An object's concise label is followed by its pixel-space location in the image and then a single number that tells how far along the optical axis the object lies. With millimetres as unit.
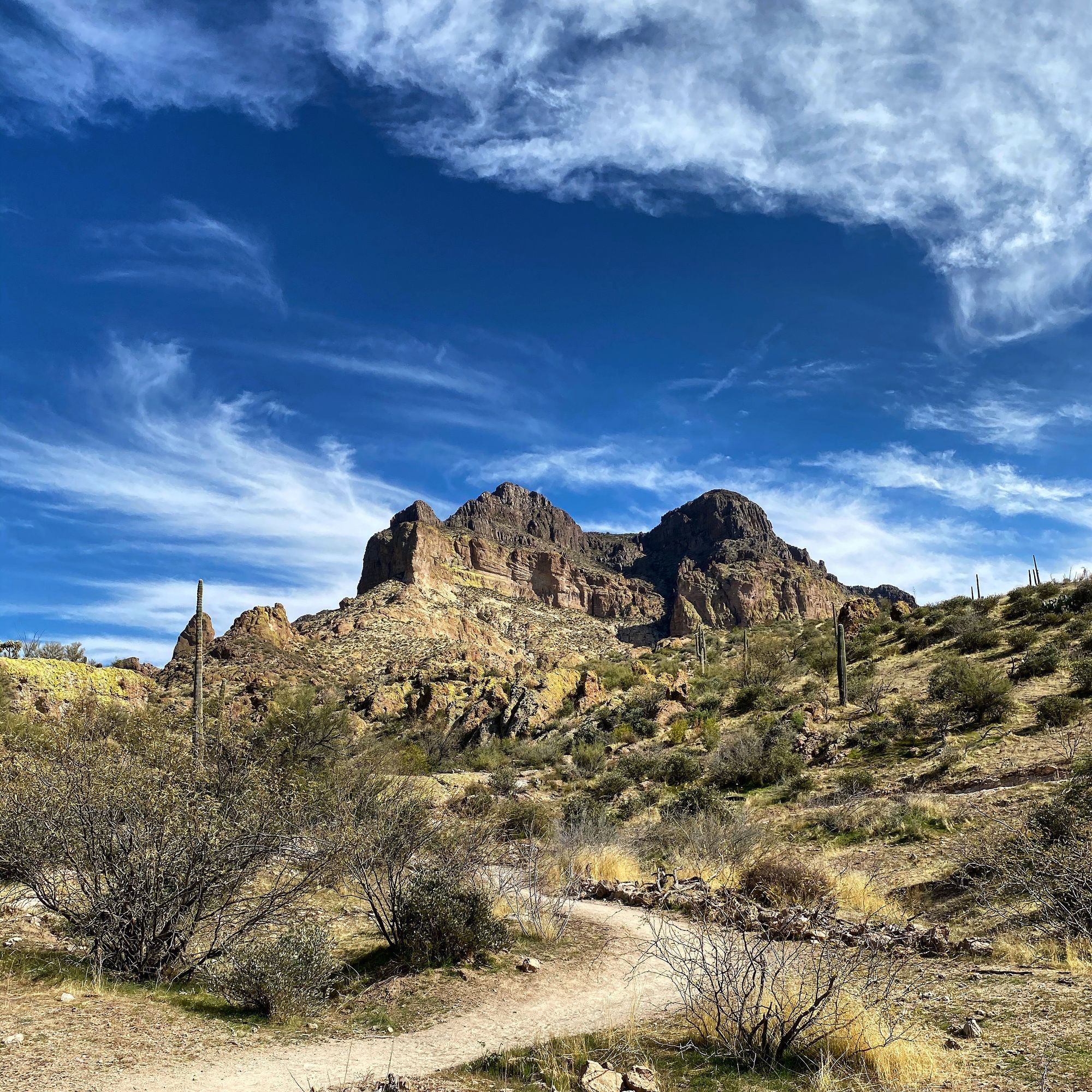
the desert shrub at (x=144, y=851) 8375
